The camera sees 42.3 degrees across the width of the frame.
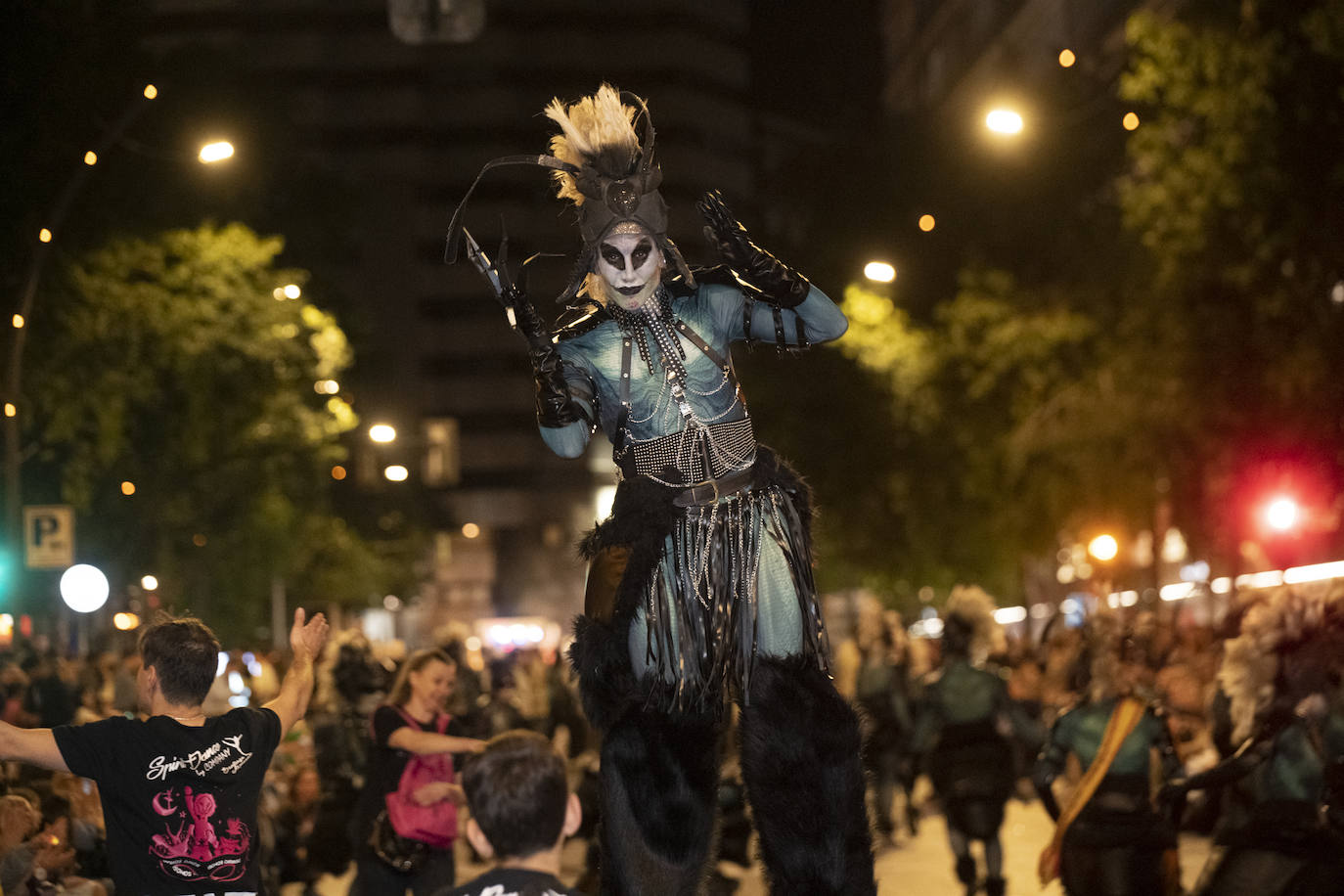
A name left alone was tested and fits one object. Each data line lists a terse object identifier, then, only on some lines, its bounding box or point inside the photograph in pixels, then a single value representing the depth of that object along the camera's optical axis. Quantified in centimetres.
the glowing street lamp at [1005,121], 1794
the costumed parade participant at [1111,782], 838
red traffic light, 2184
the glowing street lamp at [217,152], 1978
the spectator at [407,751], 881
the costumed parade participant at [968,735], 1146
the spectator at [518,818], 386
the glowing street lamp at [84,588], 1742
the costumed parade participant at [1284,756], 701
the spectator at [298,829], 1122
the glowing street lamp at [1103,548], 2527
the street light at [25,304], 1850
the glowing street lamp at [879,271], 2273
